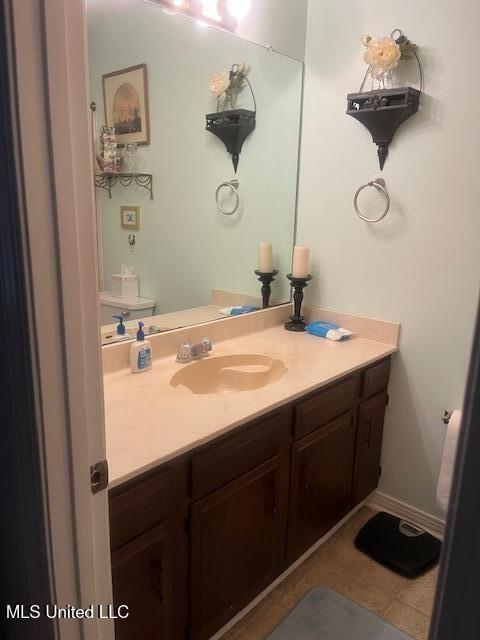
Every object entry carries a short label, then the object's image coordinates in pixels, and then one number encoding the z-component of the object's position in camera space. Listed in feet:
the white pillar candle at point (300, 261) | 7.32
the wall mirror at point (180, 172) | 5.54
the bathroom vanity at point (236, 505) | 3.88
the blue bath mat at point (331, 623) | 5.27
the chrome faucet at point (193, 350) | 6.05
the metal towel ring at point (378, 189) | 6.60
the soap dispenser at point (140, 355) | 5.60
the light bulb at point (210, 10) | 5.89
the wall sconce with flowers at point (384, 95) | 5.97
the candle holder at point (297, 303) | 7.37
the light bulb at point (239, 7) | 6.15
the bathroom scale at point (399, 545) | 6.24
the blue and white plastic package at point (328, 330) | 7.09
